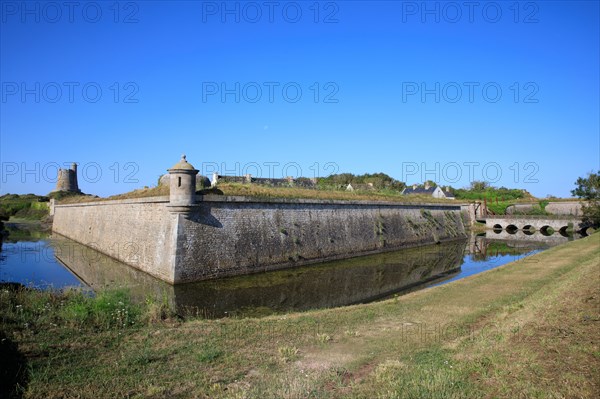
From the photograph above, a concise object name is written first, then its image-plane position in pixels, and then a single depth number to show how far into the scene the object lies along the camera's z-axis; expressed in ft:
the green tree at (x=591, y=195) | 115.65
